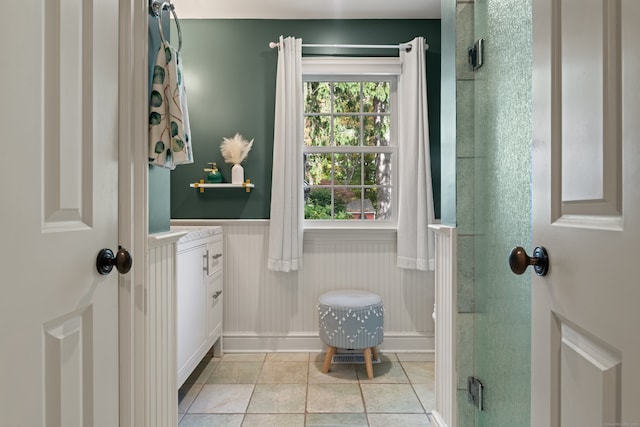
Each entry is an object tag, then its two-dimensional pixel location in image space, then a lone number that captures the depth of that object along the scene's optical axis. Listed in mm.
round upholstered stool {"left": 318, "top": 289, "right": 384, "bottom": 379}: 2334
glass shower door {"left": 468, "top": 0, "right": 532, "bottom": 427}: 1136
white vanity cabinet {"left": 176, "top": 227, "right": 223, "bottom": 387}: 1902
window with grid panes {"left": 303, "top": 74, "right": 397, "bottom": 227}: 2928
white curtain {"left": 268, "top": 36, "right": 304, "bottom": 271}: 2684
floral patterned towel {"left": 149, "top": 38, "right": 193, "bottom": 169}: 1277
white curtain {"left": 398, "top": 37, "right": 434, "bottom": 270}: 2668
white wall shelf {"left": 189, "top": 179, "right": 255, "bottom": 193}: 2744
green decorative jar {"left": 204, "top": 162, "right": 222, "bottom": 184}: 2775
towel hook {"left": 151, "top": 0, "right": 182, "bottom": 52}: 1325
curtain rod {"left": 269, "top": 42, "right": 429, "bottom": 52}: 2721
